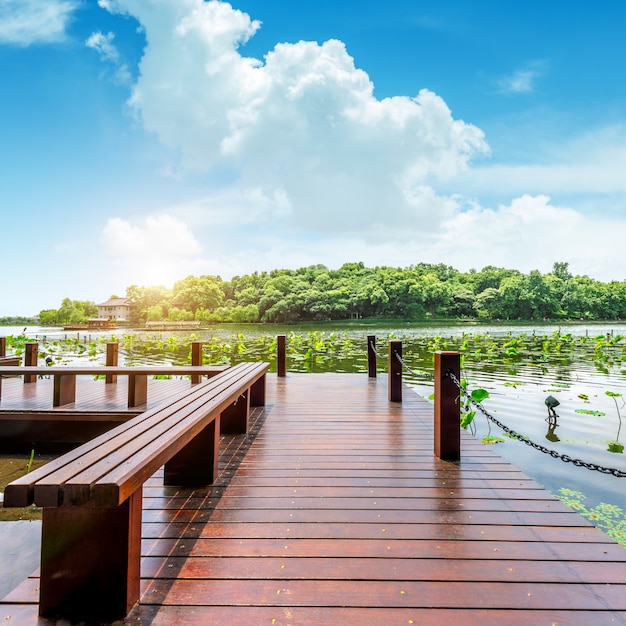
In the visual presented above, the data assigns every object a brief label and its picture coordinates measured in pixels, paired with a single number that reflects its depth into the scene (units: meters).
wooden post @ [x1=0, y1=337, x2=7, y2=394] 7.28
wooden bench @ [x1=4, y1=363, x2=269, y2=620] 1.32
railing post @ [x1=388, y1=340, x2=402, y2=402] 5.40
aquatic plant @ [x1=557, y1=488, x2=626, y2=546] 3.41
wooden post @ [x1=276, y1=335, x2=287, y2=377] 7.54
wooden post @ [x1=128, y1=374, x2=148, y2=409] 5.46
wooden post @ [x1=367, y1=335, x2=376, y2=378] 7.45
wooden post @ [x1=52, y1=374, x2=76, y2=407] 5.42
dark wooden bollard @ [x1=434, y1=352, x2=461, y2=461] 3.20
